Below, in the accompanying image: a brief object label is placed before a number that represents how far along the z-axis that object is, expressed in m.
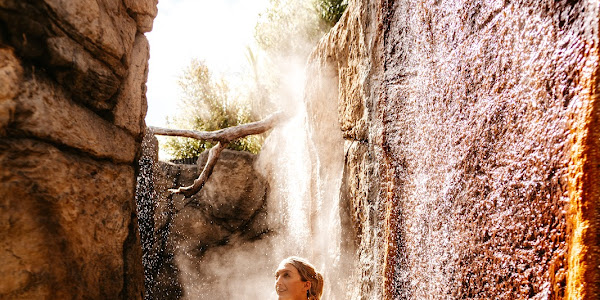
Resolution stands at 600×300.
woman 3.44
